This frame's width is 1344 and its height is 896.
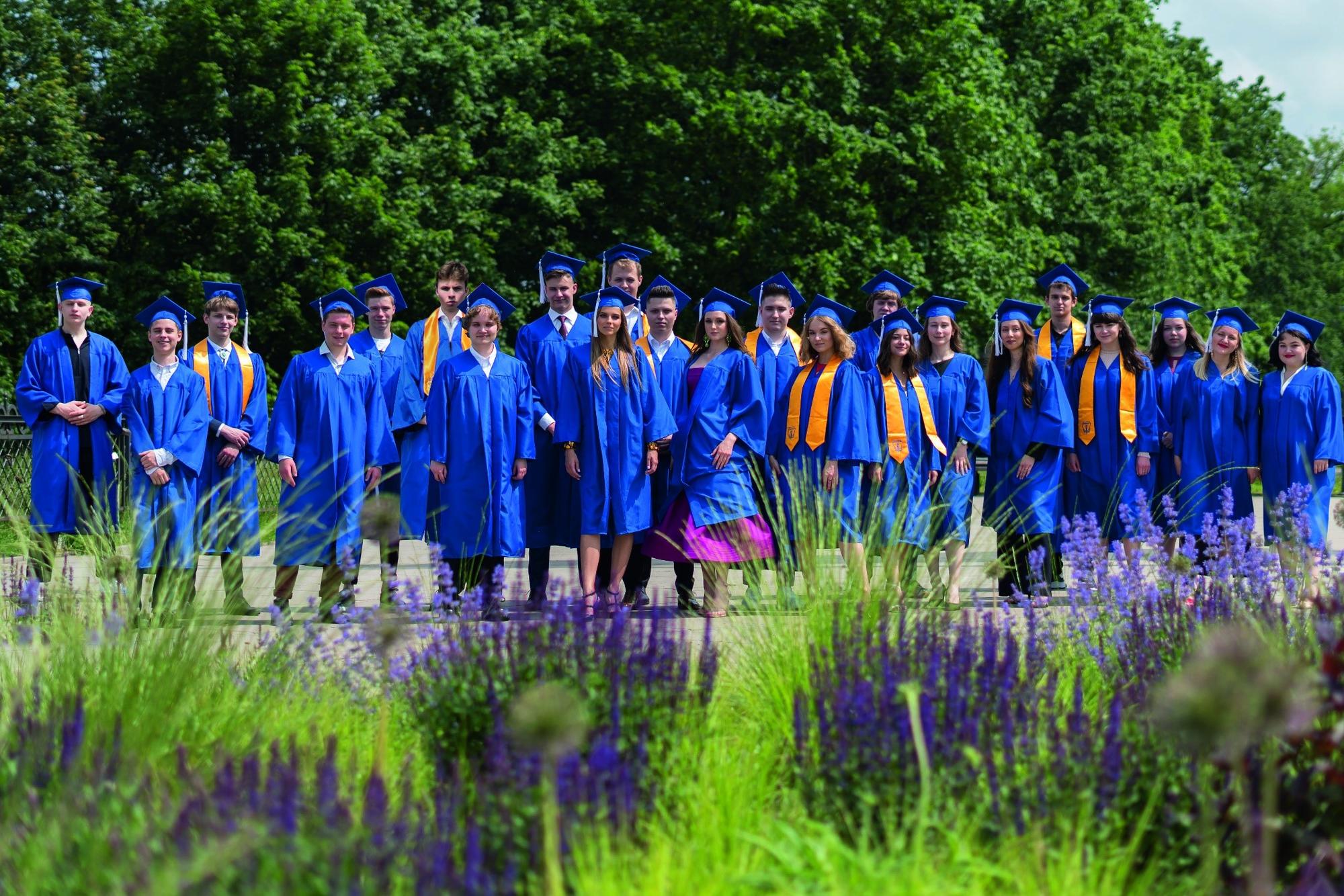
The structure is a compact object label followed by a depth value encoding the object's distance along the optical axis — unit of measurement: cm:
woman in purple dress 1748
